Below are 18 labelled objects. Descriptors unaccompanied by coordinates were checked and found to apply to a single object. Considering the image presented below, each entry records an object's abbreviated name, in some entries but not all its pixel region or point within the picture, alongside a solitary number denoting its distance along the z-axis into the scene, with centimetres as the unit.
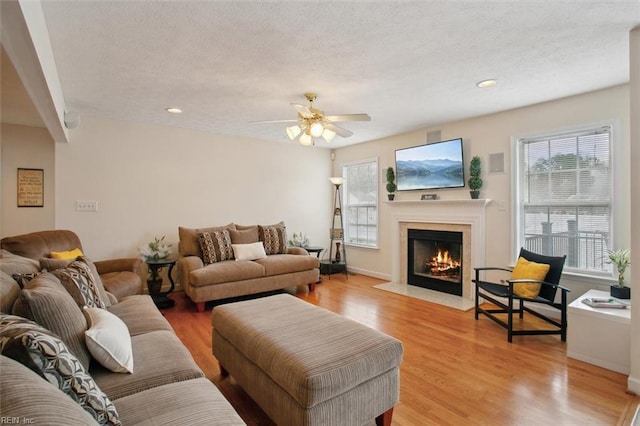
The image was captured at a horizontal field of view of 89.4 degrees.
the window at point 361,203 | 582
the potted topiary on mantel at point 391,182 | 527
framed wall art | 424
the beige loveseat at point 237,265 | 396
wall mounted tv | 442
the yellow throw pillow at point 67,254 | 309
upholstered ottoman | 154
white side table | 246
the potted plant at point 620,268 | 281
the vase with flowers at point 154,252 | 418
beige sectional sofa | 70
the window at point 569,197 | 327
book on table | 263
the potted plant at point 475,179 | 417
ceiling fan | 306
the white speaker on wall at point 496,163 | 402
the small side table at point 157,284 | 407
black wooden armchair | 305
